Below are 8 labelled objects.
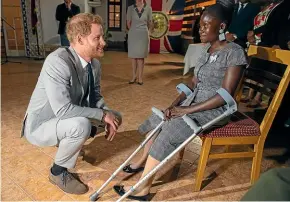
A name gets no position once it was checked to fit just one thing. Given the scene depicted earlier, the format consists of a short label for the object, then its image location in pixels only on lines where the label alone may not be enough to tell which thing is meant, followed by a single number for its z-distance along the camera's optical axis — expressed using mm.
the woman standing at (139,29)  4168
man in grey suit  1535
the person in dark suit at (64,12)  5379
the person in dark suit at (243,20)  3305
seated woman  1520
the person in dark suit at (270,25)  2787
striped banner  8805
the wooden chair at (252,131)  1624
